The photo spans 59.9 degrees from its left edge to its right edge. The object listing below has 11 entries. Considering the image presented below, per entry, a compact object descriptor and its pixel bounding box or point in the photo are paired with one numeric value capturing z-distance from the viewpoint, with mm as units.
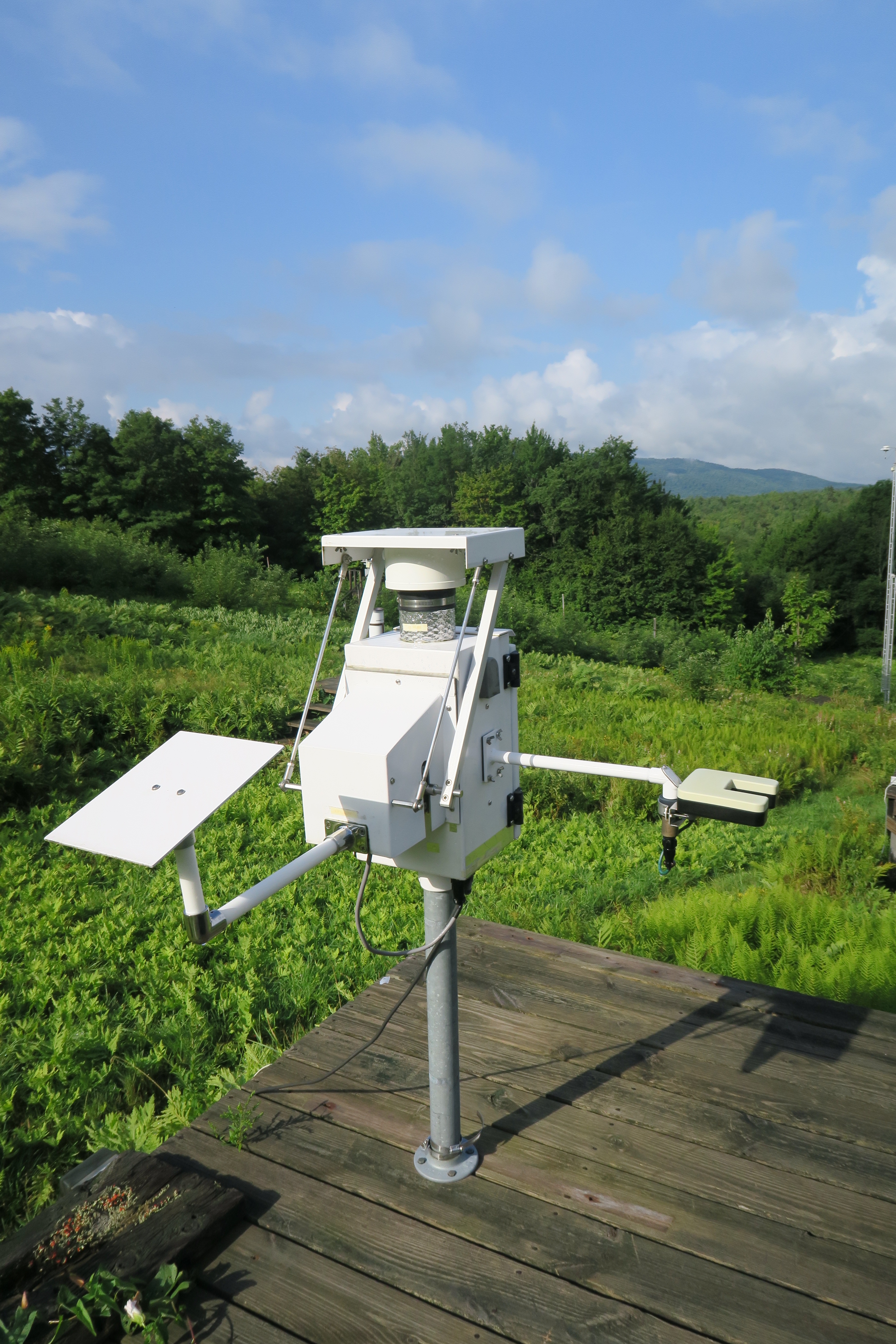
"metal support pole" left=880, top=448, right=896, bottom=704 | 22797
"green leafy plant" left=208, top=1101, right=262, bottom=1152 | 2131
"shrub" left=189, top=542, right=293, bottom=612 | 15797
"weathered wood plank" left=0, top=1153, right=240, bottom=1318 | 1672
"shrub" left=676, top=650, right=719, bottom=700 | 11487
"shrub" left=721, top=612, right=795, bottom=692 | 14445
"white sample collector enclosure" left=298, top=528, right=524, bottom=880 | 1546
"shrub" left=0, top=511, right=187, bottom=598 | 14156
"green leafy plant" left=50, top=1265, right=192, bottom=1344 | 1545
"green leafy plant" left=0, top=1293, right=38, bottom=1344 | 1466
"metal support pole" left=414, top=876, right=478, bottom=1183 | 1847
